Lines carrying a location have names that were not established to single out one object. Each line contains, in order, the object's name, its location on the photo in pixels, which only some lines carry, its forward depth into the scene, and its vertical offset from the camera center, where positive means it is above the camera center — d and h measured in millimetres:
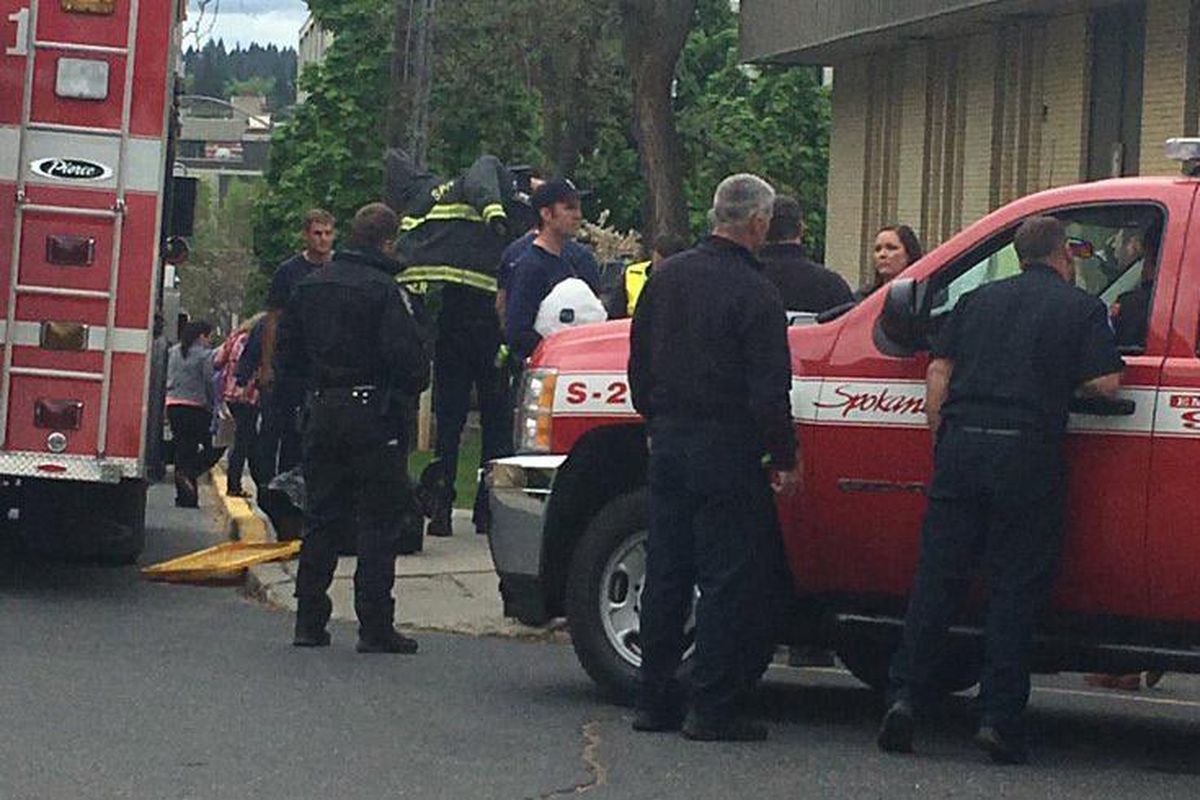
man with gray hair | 9508 +135
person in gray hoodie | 22219 +515
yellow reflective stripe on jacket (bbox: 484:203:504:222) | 14766 +1458
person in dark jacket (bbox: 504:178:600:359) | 13758 +1111
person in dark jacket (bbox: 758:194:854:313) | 11859 +991
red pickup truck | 9148 +121
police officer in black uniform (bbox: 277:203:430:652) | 11789 +301
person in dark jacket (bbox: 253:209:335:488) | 15859 +952
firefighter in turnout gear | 14961 +1096
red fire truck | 13734 +1159
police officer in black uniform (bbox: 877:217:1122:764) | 9062 +198
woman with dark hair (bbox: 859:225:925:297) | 12328 +1144
